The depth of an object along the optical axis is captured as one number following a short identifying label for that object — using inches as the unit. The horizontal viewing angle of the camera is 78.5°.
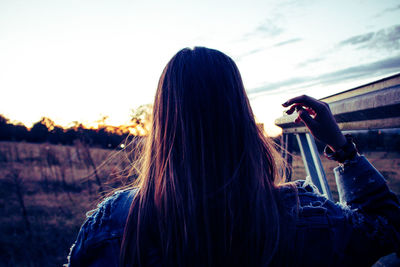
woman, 34.2
